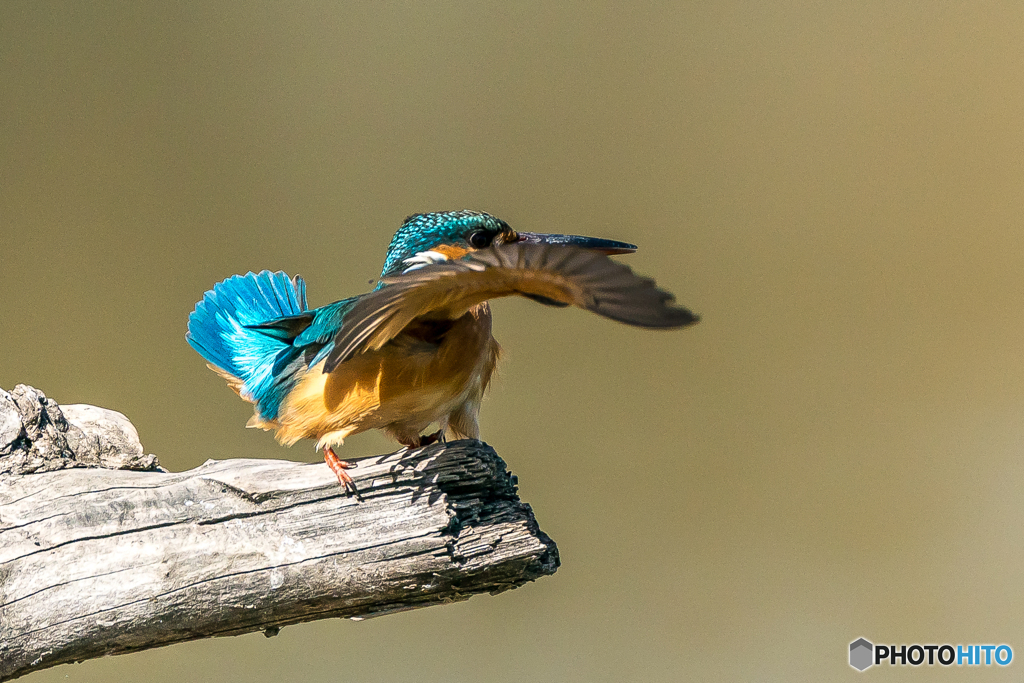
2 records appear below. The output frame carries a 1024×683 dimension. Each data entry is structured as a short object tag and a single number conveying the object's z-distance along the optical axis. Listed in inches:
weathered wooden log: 181.2
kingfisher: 180.6
